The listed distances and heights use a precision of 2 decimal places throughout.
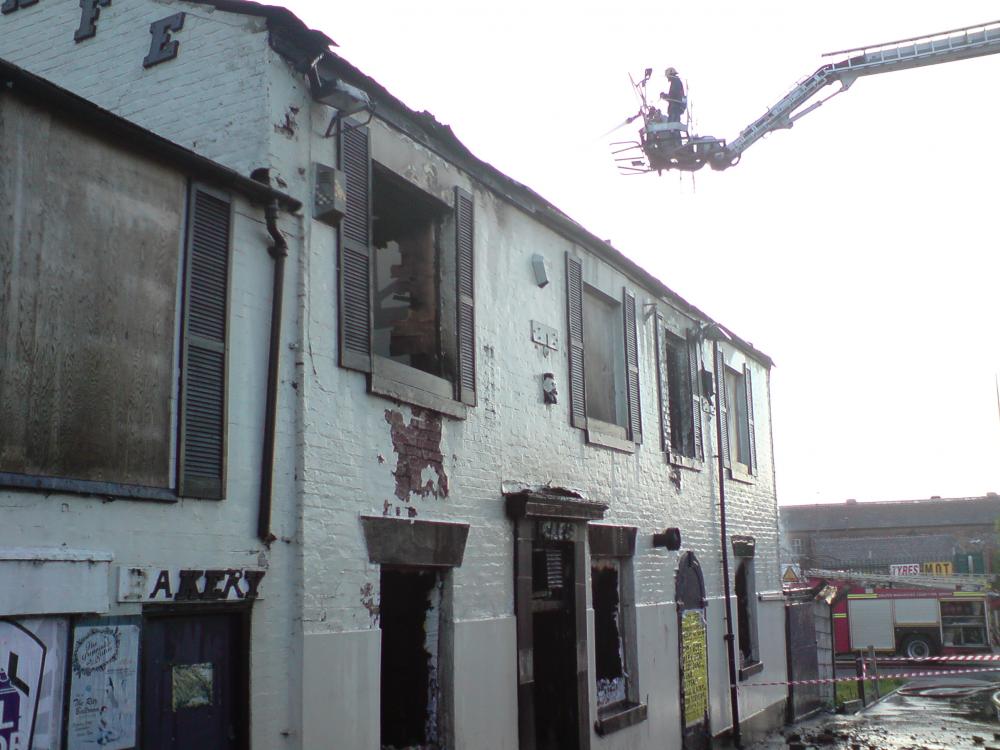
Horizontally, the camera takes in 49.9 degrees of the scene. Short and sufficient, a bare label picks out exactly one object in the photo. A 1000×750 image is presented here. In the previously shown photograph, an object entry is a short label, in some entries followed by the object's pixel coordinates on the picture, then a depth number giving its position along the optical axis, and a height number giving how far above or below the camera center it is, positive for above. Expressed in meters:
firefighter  19.38 +8.38
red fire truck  34.44 -1.76
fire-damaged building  5.93 +1.11
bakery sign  6.14 -0.05
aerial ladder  18.11 +8.49
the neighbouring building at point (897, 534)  61.00 +2.03
